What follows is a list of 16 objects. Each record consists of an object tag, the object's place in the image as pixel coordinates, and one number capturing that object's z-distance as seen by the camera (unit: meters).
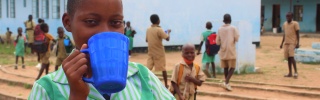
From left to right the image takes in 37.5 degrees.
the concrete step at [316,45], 14.09
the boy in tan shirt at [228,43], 8.66
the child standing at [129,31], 14.96
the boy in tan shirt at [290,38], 9.74
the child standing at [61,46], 9.00
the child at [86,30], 1.46
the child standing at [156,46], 8.95
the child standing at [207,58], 9.97
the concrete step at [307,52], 13.45
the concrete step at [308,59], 13.20
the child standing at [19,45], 12.29
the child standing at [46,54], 9.84
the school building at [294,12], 28.95
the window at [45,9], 18.23
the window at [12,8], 21.07
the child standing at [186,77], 5.24
